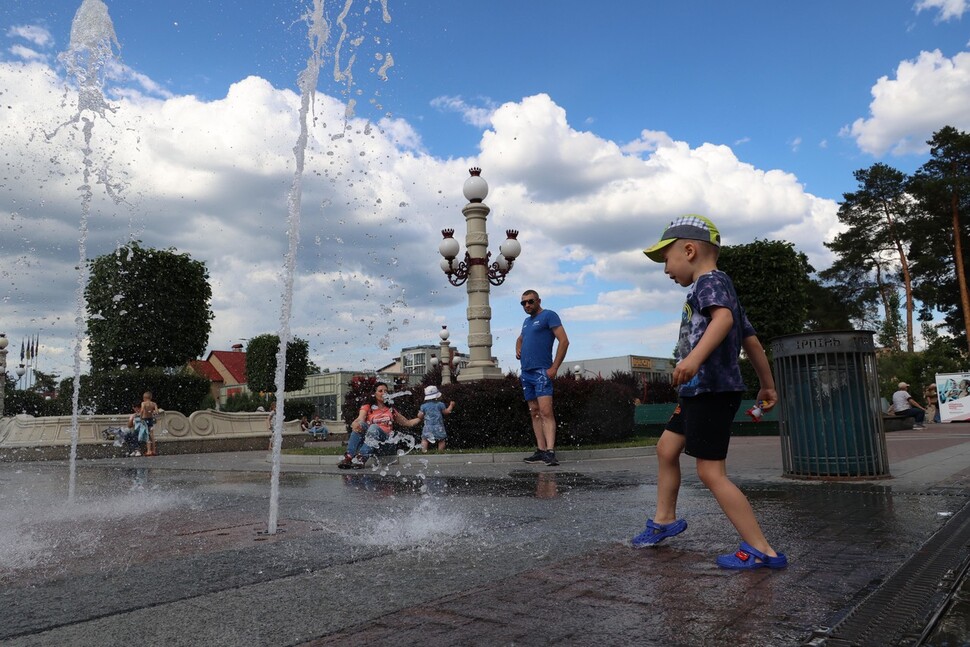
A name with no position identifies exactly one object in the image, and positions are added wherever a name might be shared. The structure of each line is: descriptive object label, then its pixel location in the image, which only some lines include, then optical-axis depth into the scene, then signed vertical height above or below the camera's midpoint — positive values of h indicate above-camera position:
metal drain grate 2.10 -0.69
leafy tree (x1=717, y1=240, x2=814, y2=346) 29.91 +5.18
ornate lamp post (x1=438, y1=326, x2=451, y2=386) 25.61 +2.36
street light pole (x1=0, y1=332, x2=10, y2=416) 24.14 +2.23
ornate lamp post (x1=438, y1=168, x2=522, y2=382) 16.62 +3.39
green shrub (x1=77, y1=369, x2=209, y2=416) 23.84 +0.92
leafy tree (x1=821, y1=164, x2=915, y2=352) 42.75 +10.71
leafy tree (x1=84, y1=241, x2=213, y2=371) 26.17 +4.15
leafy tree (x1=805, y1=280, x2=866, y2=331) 47.78 +6.76
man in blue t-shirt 8.88 +0.77
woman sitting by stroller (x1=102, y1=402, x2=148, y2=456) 18.66 -0.50
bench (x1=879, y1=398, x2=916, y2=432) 19.02 -0.48
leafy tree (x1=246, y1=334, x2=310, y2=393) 55.03 +4.15
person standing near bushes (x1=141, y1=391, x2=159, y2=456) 18.28 +0.00
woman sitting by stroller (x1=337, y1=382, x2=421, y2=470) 10.09 -0.26
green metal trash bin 6.31 +0.01
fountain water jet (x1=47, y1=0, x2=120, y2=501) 7.25 +3.56
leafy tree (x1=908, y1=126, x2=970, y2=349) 38.31 +10.01
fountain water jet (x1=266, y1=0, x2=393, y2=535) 5.15 +0.96
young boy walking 3.09 +0.12
